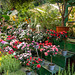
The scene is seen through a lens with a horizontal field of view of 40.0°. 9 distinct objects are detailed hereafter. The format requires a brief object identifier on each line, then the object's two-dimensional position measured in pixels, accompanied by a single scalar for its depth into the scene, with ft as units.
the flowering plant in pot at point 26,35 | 10.81
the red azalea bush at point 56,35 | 10.04
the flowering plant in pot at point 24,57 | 8.27
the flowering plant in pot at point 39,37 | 10.28
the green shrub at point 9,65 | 7.13
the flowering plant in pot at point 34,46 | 9.25
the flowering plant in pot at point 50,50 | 8.33
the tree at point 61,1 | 11.56
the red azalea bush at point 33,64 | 7.73
